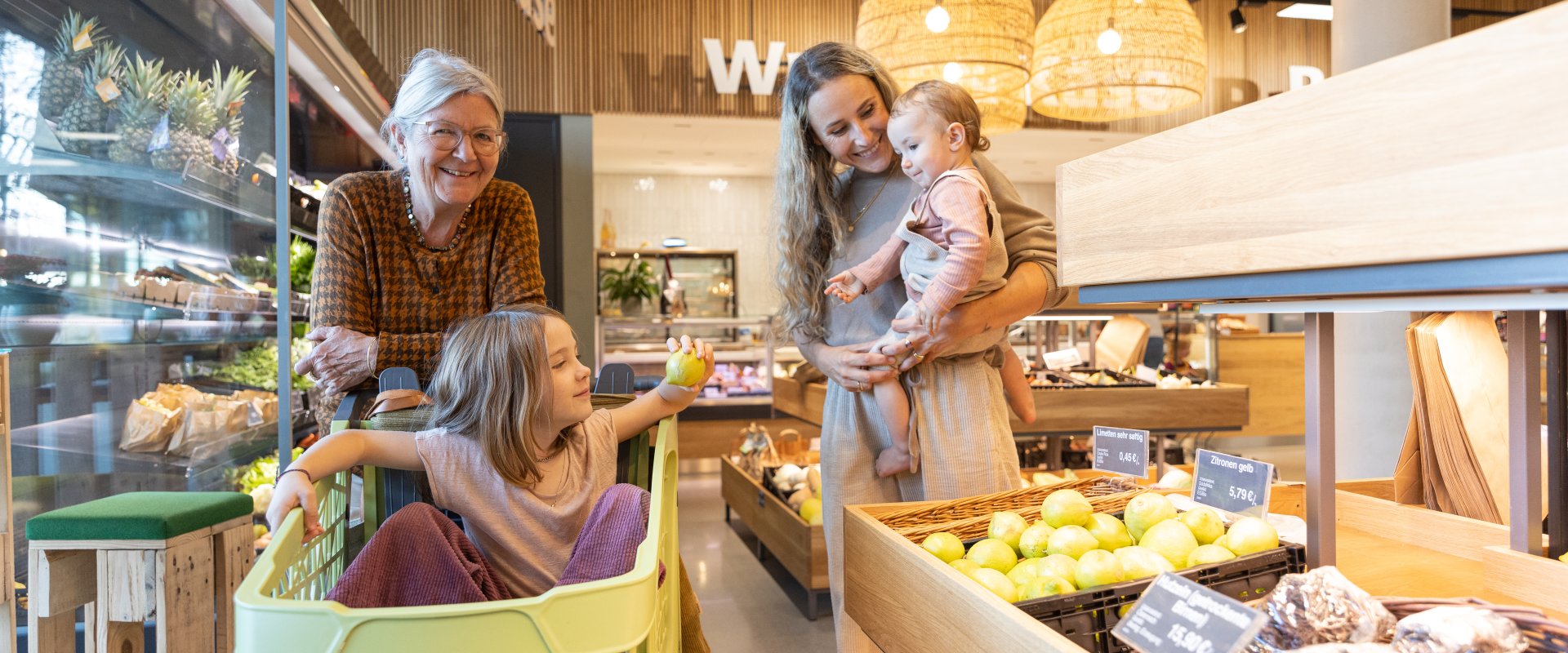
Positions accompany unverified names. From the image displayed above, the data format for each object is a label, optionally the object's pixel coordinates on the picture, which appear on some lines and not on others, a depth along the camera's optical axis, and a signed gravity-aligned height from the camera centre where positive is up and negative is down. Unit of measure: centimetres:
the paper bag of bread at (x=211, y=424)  269 -29
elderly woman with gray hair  170 +17
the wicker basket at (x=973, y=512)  143 -31
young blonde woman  176 +4
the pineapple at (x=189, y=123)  257 +59
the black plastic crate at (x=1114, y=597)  102 -31
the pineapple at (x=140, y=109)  235 +57
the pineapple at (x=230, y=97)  285 +73
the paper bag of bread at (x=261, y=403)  313 -26
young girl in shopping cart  160 -21
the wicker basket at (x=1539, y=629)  83 -28
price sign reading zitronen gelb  127 -23
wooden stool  182 -48
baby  165 +16
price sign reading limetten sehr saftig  164 -24
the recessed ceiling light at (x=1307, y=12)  775 +257
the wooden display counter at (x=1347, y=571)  104 -35
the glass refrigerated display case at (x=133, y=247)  206 +22
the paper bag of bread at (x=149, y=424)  248 -25
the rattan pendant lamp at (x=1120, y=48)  498 +149
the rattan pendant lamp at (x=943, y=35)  468 +146
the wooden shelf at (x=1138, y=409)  395 -38
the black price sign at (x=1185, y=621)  79 -27
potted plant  890 +38
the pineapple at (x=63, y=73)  207 +58
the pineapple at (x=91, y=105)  217 +54
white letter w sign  729 +201
